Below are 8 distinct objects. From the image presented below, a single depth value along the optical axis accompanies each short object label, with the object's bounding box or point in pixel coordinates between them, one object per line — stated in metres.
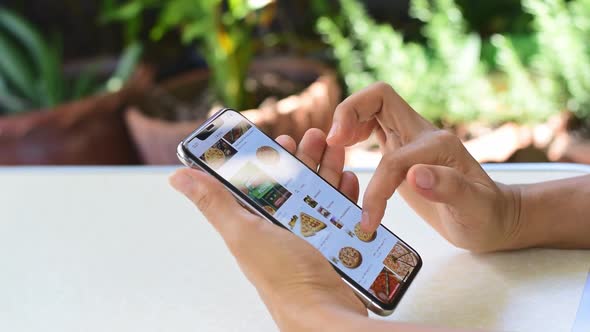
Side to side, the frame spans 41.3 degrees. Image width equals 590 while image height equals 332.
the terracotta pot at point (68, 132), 1.63
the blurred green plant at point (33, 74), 1.78
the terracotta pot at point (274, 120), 1.54
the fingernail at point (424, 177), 0.56
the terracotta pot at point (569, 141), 1.42
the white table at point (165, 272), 0.60
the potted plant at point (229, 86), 1.57
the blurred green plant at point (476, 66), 1.44
